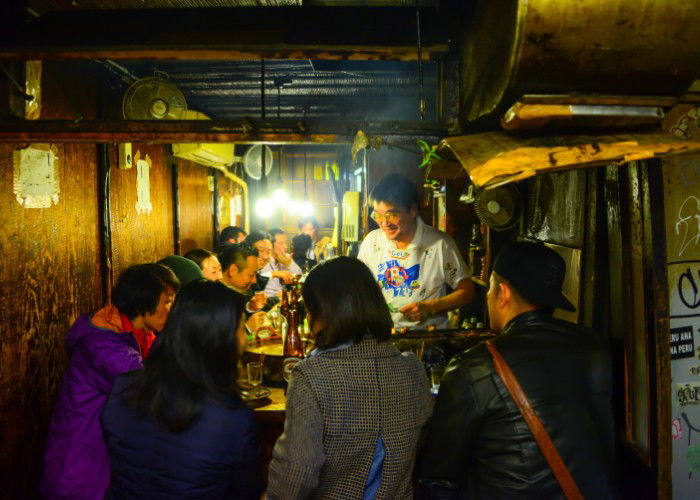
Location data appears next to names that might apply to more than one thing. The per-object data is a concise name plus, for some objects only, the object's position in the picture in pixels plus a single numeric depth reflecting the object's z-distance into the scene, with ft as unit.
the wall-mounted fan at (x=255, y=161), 33.73
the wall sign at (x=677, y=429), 9.59
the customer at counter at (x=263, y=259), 28.27
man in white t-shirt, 16.03
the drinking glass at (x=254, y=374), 12.52
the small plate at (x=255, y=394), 11.89
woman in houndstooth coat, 6.89
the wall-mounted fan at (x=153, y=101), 18.95
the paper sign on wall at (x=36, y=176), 14.79
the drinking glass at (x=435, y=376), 11.84
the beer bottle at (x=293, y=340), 13.30
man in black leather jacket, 7.11
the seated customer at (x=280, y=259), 31.37
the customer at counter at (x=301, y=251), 37.88
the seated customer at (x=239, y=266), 21.38
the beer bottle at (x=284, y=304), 13.45
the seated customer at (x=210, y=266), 21.79
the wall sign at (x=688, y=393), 9.62
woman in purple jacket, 10.30
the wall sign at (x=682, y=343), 9.50
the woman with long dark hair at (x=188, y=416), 6.75
